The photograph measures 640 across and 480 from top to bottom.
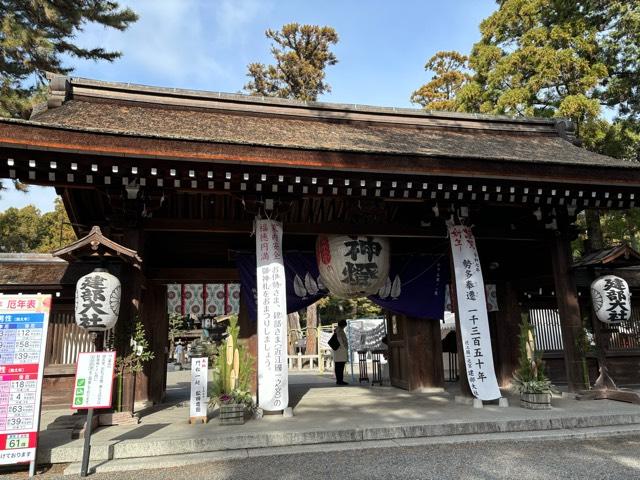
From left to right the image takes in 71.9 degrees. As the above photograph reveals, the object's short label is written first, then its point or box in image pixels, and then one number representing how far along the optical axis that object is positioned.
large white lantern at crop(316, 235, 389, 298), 8.17
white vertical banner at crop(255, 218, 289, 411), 6.78
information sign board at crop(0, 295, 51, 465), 4.78
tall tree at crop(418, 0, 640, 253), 15.12
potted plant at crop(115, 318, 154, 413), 6.51
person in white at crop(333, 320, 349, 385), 12.59
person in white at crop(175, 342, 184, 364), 26.95
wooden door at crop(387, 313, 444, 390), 10.00
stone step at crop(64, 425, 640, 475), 5.03
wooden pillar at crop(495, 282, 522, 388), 10.23
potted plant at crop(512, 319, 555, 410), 7.02
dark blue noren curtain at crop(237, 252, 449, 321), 8.94
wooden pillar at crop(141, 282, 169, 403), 9.06
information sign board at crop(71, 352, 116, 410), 4.80
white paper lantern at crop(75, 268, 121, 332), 5.93
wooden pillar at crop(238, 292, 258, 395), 8.79
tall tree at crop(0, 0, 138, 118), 14.92
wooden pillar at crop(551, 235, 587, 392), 8.23
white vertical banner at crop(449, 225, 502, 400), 7.40
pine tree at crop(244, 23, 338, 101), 24.73
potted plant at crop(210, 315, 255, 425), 6.44
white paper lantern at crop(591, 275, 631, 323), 7.77
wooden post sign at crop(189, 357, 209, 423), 6.61
